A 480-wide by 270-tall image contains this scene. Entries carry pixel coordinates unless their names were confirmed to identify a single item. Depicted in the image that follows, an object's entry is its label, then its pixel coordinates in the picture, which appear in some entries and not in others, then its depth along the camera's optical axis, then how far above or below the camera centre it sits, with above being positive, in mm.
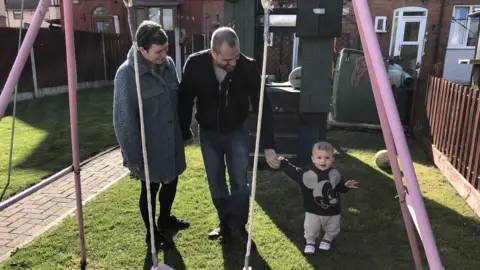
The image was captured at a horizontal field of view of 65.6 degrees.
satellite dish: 4970 -431
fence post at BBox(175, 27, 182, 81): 12090 -264
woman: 2418 -466
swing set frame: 1503 -328
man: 2596 -492
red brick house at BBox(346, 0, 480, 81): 14438 +679
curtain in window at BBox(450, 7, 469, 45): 14500 +905
